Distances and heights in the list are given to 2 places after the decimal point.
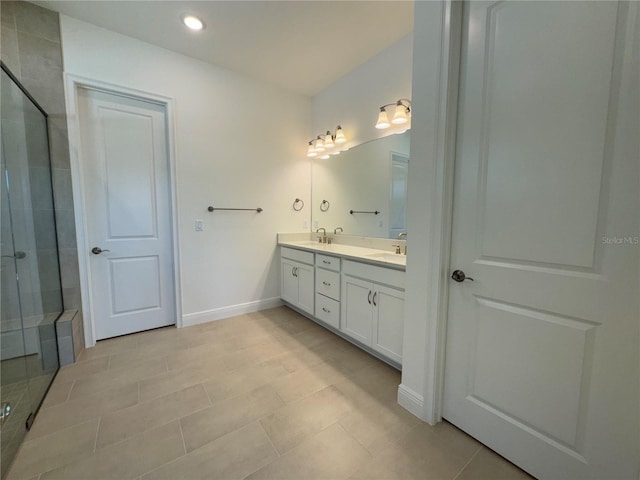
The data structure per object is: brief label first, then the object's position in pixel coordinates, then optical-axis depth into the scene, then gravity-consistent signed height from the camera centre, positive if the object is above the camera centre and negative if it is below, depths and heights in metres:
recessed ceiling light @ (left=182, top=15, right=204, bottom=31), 2.09 +1.53
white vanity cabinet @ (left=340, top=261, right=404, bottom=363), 1.89 -0.70
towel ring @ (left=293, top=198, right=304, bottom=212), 3.47 +0.15
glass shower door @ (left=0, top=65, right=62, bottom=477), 1.50 -0.36
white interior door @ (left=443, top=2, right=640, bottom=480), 0.96 -0.08
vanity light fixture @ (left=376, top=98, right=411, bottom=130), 2.31 +0.89
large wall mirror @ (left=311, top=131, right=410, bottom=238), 2.51 +0.30
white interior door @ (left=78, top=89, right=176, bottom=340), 2.36 +0.04
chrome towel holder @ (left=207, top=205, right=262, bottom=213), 2.85 +0.07
